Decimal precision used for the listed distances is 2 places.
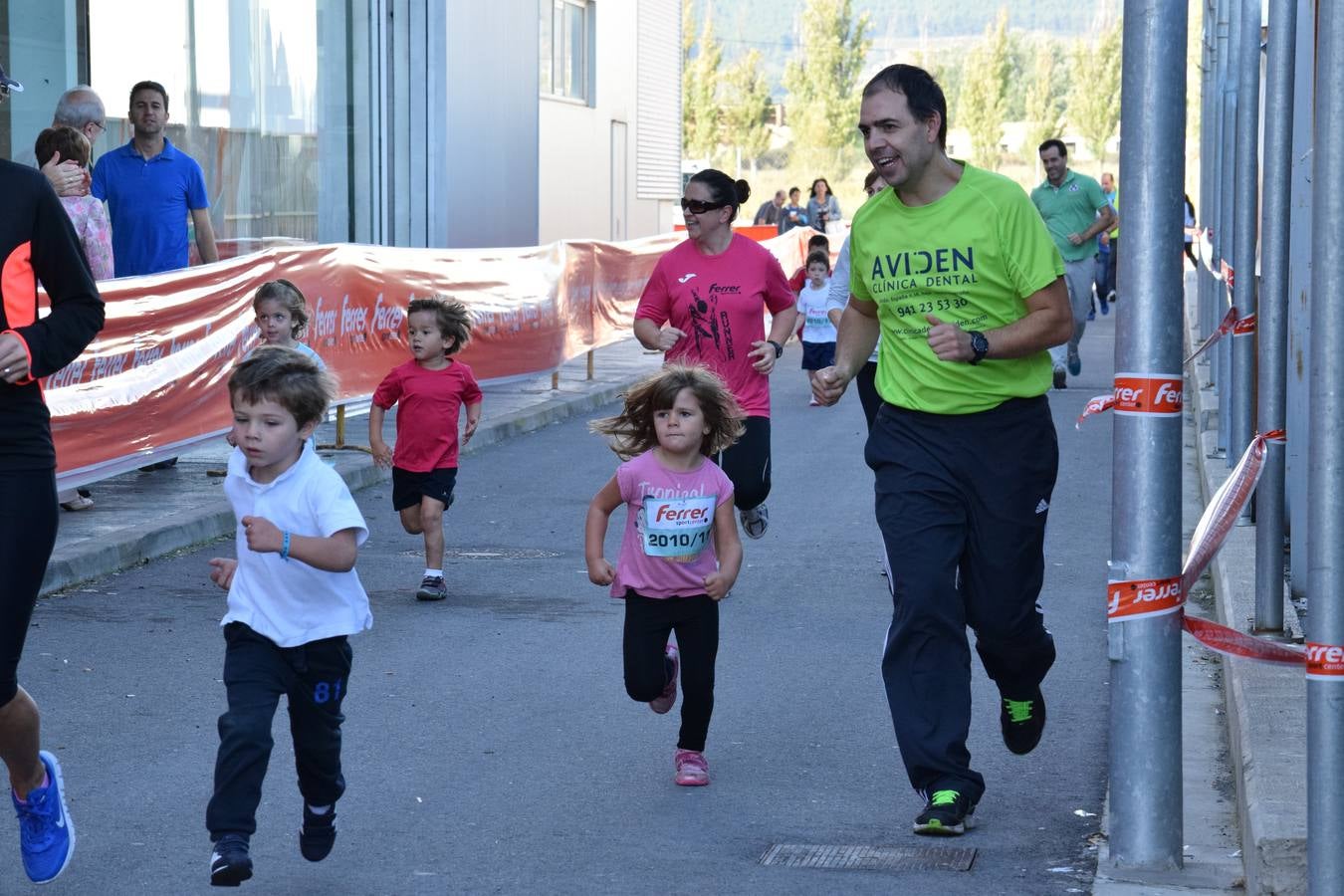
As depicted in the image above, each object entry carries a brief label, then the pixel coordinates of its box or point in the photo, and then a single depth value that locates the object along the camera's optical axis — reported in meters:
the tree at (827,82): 102.75
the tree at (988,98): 105.00
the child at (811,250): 18.11
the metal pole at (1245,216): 8.86
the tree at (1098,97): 101.94
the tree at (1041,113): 108.88
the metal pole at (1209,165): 17.20
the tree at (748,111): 102.75
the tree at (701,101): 99.12
